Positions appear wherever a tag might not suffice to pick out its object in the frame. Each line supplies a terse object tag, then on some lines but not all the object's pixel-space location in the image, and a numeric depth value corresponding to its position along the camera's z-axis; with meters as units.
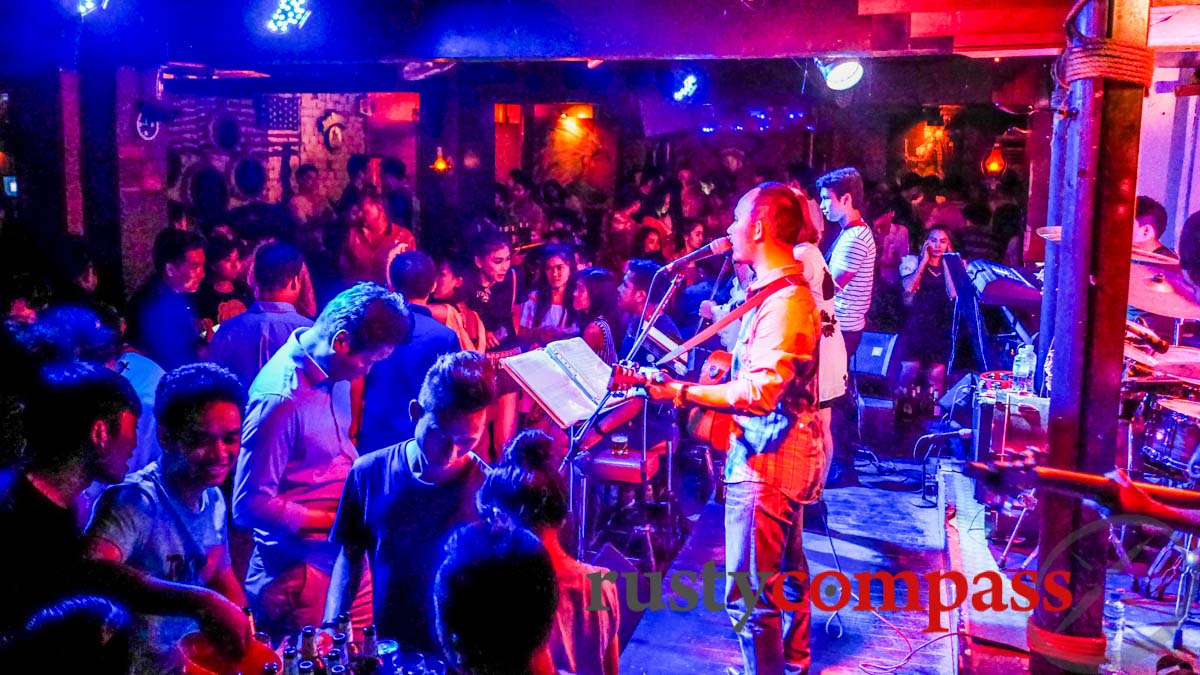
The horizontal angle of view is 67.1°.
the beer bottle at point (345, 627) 2.21
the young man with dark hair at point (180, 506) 2.28
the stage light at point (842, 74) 9.27
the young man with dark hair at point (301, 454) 2.89
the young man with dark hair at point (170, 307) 4.88
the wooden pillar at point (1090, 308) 2.90
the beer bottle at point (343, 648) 2.08
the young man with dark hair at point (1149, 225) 5.62
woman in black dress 9.22
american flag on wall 11.11
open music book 3.80
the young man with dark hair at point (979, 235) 15.37
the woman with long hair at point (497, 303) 5.66
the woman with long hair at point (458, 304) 5.41
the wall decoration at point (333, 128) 12.29
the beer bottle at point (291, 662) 2.05
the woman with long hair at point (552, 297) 6.29
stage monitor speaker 8.54
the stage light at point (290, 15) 6.11
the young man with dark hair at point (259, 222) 8.12
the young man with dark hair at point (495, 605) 1.60
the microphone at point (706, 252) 3.71
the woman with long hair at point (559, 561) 2.42
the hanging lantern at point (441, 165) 11.28
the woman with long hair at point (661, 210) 13.00
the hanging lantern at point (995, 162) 14.40
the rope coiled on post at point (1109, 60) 2.86
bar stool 4.87
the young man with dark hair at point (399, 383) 4.08
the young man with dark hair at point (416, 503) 2.60
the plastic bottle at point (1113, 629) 3.80
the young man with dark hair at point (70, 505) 2.06
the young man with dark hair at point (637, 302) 6.03
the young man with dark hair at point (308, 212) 9.50
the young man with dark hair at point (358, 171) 9.91
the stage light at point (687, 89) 11.52
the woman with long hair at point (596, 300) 6.26
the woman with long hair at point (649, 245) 9.24
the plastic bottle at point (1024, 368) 4.89
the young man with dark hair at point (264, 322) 4.20
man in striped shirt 6.32
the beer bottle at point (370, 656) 2.07
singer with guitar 3.22
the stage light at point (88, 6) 6.01
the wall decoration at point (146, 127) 7.21
